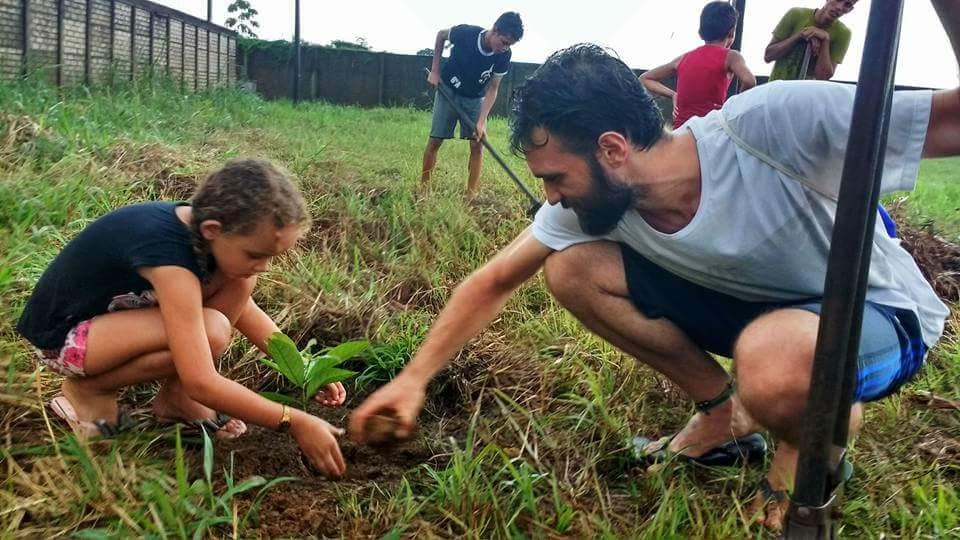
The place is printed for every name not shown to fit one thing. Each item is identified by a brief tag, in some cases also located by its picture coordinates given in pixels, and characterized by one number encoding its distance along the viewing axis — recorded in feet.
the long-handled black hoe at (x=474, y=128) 12.76
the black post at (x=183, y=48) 41.24
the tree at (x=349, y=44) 73.82
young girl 5.66
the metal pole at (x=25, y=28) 24.67
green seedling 6.38
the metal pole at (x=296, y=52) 51.49
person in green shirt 12.62
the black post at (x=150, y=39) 36.37
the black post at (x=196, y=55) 43.55
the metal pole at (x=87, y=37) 29.43
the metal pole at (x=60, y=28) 27.25
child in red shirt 13.15
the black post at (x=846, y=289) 3.13
